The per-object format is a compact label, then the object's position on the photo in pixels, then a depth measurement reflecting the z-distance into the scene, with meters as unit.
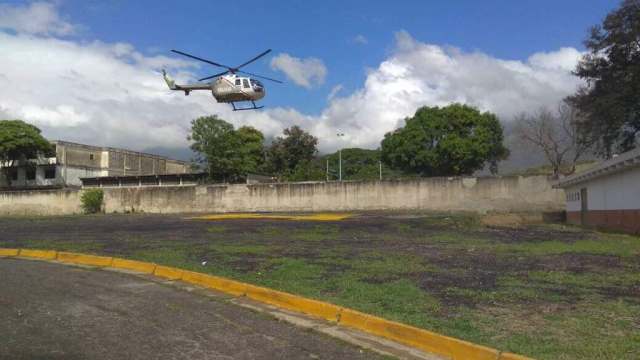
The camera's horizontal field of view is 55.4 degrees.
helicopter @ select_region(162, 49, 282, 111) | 29.73
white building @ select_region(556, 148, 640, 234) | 21.97
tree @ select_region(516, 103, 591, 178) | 43.49
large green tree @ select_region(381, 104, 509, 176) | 62.31
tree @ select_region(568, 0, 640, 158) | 36.16
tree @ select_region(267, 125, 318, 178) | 73.94
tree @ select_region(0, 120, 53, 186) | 72.44
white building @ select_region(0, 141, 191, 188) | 77.38
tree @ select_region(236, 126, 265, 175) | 67.19
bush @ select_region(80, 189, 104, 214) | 44.59
